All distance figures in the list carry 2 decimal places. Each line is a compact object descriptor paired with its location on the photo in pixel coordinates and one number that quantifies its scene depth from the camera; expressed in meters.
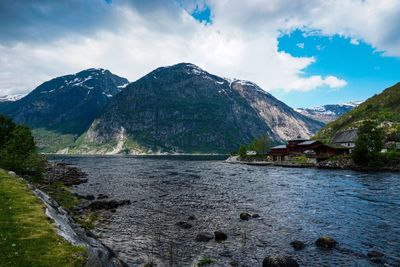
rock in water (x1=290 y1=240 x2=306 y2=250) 34.36
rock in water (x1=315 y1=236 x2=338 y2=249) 34.72
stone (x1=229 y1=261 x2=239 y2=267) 29.78
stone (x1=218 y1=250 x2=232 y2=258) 32.58
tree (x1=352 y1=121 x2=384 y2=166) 123.62
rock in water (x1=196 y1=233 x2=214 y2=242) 37.77
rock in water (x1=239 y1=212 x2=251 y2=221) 47.60
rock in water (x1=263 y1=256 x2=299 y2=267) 27.81
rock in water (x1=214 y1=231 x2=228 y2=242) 37.84
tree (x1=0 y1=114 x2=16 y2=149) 94.50
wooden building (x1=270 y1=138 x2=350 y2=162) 158.75
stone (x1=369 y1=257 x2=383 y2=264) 30.17
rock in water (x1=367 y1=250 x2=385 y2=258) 31.42
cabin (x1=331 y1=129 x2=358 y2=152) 179.62
